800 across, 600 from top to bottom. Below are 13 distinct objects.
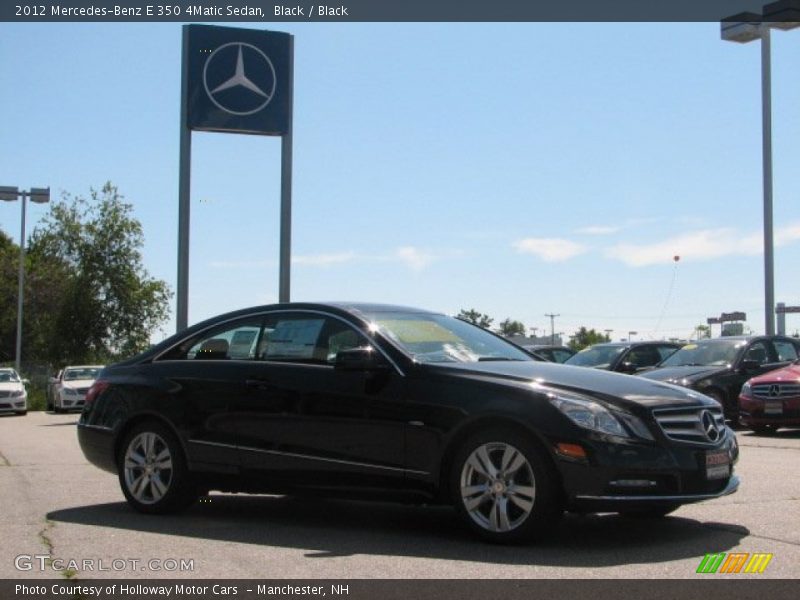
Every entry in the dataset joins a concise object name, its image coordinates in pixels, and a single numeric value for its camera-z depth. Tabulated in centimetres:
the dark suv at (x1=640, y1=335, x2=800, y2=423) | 1697
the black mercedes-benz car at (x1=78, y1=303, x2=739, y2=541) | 630
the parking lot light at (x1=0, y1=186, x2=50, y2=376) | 3956
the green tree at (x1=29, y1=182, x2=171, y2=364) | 4525
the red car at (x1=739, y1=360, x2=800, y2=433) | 1526
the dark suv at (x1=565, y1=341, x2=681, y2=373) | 2016
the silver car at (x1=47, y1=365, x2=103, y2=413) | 3075
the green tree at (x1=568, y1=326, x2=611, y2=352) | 11046
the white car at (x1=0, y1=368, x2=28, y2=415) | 2969
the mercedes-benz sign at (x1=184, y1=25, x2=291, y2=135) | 2125
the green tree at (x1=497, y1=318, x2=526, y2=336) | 11694
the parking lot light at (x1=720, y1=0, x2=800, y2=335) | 2188
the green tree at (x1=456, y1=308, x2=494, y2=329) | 6754
